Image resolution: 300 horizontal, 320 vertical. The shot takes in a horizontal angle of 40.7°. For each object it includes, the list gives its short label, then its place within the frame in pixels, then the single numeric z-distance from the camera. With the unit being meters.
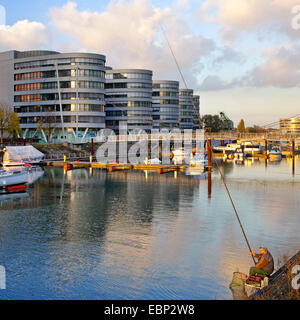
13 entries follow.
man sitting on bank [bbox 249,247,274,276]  18.11
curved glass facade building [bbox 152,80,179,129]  184.75
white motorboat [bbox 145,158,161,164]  87.12
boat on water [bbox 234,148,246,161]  121.55
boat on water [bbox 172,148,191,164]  107.28
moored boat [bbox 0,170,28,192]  51.39
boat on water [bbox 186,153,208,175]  76.97
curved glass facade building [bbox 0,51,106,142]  125.69
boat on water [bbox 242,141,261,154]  133.88
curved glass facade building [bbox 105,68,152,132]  157.15
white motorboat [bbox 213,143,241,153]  133.43
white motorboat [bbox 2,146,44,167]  81.00
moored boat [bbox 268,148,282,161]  113.93
